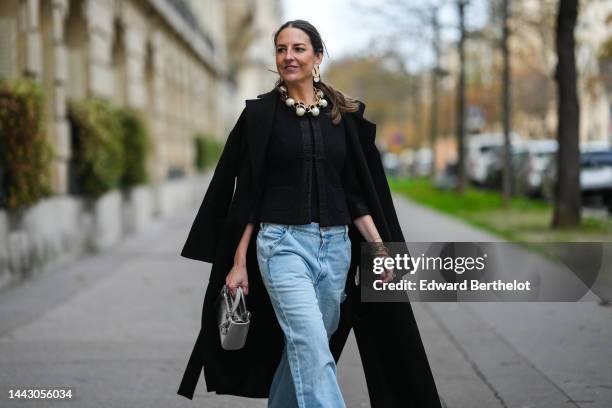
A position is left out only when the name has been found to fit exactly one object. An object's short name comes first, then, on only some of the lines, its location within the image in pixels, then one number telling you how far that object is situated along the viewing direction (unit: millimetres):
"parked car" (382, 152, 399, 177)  65387
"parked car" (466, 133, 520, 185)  39450
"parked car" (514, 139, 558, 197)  30312
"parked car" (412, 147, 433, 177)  58938
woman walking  4047
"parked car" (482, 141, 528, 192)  31516
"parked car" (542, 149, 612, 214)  25875
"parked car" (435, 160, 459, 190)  39062
